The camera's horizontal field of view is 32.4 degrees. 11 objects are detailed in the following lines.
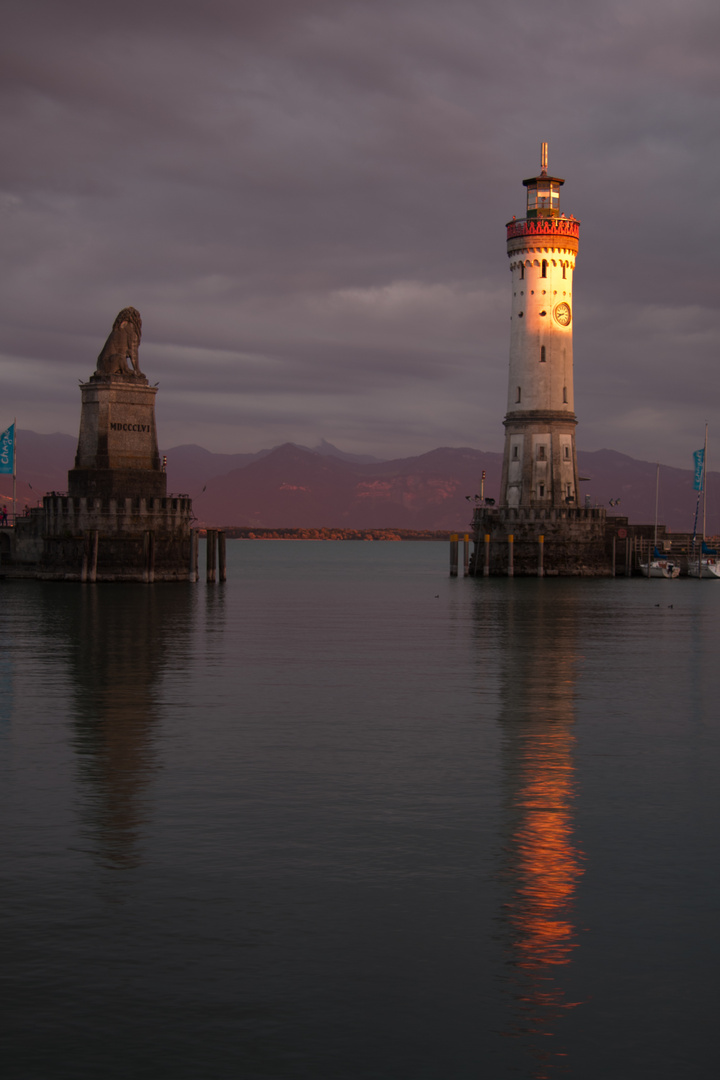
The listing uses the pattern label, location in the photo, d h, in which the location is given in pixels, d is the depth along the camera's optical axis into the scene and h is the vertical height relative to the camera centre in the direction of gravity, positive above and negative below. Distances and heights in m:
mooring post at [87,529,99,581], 83.94 -0.38
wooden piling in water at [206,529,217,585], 93.86 -0.76
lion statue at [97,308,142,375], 84.56 +13.39
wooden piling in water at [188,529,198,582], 88.25 -1.09
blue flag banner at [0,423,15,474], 93.88 +7.08
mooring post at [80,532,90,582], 84.06 -1.76
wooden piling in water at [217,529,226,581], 92.44 -0.60
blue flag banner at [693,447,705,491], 107.69 +7.07
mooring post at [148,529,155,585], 84.94 -0.98
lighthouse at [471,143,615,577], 103.81 +12.39
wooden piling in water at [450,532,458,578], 113.56 -1.11
